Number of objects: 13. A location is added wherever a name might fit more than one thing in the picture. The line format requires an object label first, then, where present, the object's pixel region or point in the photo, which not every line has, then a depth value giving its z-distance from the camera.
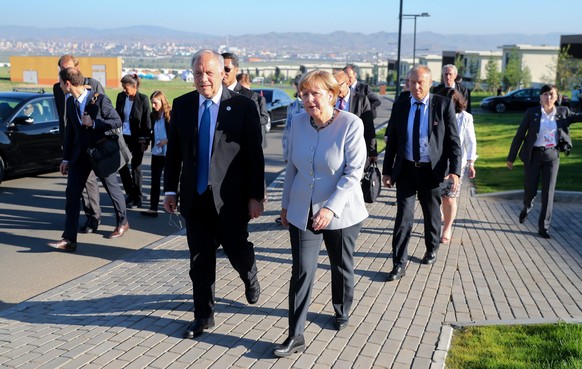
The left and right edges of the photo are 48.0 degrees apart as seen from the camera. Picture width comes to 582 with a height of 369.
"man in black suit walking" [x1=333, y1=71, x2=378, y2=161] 7.39
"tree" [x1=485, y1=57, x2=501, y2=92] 65.38
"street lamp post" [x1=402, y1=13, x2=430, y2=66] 27.35
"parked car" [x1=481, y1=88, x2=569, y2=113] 38.78
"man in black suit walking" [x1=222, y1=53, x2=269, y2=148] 6.91
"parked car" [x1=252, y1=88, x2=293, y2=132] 23.59
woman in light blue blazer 4.29
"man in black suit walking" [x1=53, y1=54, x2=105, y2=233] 8.36
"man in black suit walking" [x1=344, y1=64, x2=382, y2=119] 8.95
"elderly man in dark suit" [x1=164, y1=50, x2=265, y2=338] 4.59
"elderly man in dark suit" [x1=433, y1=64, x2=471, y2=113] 9.05
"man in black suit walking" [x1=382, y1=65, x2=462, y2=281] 6.19
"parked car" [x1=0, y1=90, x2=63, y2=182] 11.69
